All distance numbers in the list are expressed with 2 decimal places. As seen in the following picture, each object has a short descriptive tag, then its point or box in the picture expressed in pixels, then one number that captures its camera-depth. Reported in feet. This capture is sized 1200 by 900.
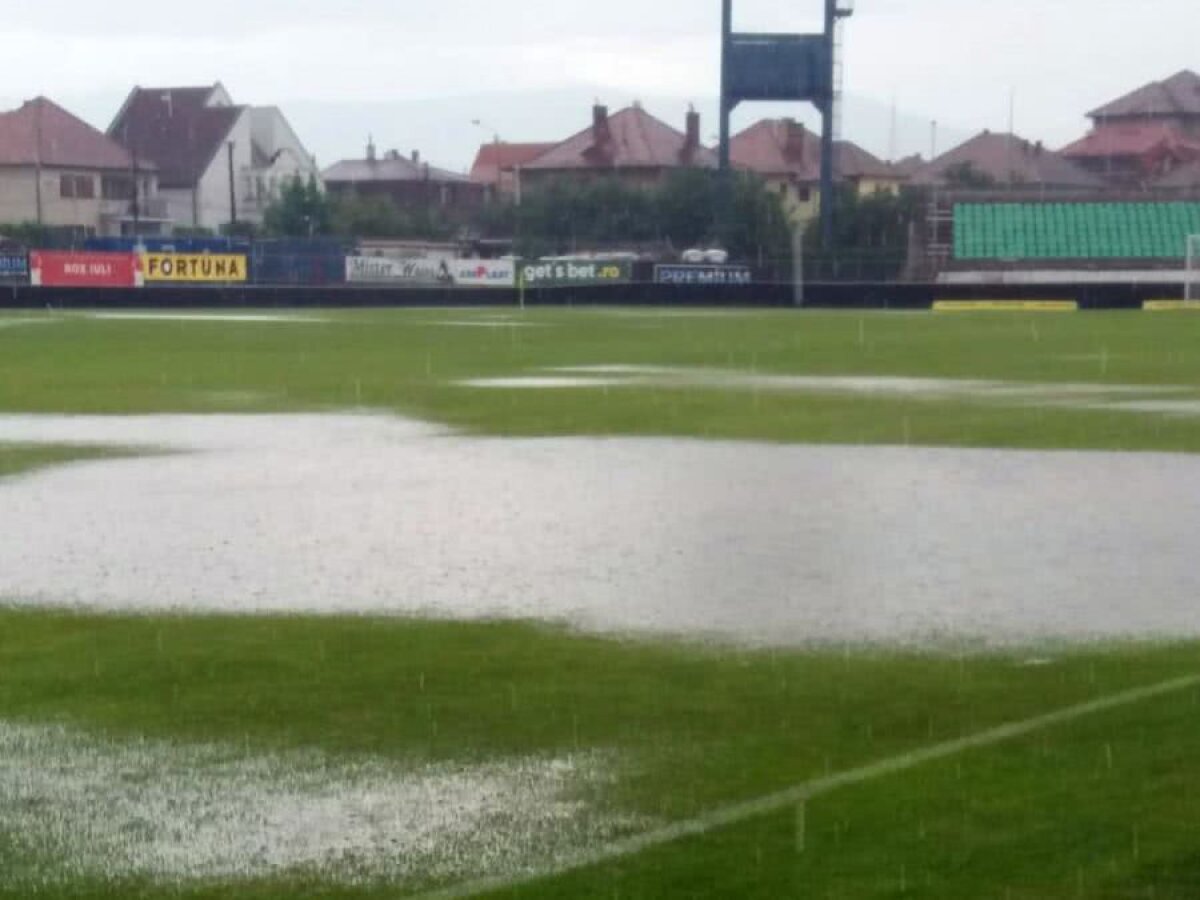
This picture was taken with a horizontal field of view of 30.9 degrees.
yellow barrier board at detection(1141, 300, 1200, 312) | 206.04
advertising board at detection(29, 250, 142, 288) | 229.25
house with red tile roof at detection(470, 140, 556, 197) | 447.83
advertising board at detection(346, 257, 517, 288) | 250.98
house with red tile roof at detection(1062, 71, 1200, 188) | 432.25
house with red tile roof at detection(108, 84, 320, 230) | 389.80
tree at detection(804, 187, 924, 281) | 295.07
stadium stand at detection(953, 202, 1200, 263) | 284.82
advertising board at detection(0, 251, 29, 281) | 228.63
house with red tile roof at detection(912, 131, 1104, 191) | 416.26
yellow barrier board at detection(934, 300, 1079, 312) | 208.64
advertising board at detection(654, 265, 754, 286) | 240.12
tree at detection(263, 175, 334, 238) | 331.16
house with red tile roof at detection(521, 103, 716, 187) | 403.95
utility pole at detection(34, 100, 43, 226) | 312.29
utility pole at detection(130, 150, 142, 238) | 329.70
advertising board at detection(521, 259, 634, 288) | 249.75
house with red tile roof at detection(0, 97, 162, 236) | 339.36
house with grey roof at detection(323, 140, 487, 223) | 433.07
